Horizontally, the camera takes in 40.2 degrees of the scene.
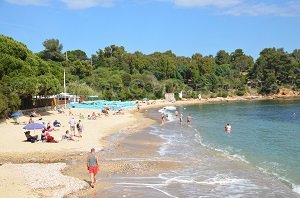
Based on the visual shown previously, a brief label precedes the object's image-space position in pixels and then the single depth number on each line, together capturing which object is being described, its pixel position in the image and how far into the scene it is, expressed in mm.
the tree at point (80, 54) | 149125
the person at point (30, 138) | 27908
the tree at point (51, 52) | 114125
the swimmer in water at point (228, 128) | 40062
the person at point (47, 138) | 28203
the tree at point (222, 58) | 171375
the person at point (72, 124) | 32219
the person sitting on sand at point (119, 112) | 59453
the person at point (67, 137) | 29541
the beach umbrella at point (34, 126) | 28625
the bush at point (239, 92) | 137750
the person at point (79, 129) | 31967
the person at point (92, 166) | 17188
